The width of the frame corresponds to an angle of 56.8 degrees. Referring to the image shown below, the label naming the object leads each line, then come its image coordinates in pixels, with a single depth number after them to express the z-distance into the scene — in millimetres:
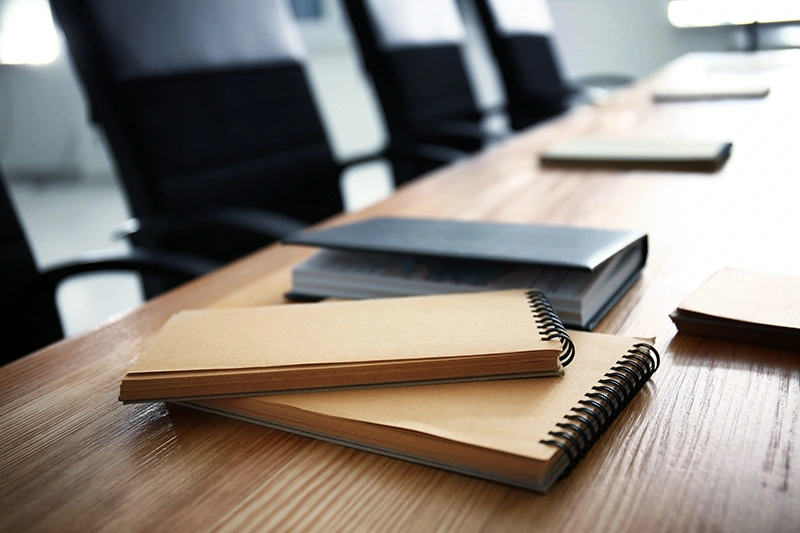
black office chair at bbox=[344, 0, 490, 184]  1726
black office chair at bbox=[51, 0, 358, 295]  1093
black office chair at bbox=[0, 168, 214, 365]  913
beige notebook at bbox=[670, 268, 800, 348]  503
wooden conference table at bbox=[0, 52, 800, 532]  356
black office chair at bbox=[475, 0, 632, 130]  2365
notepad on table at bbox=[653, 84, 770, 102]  1683
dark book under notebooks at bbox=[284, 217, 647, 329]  551
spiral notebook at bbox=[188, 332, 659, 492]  372
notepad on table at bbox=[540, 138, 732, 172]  1071
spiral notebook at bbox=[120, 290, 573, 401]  439
